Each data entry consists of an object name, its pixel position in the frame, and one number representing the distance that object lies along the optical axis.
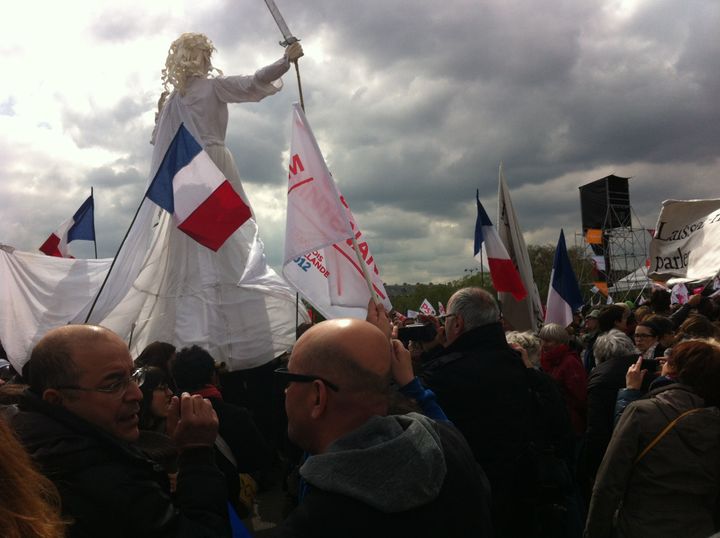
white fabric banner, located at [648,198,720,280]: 7.47
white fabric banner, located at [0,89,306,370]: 7.61
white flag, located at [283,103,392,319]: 4.86
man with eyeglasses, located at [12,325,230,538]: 1.84
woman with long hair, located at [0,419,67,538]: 1.21
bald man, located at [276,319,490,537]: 1.57
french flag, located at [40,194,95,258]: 10.23
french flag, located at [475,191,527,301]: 7.02
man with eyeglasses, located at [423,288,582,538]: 3.41
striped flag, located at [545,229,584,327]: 8.68
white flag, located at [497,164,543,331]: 7.24
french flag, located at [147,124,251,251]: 6.11
